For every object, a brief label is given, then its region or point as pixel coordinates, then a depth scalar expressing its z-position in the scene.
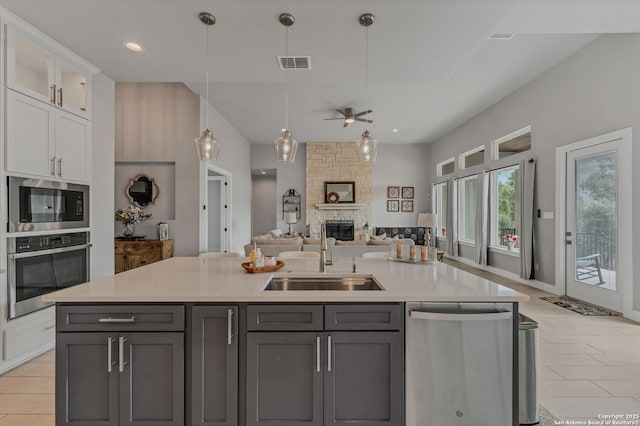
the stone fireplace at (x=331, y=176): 9.30
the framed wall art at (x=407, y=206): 9.59
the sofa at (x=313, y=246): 5.04
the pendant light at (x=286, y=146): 2.80
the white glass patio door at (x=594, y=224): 3.85
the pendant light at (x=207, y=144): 2.62
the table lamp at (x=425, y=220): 6.79
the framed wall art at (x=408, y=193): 9.60
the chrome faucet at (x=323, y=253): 2.24
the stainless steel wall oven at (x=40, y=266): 2.57
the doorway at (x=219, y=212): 7.23
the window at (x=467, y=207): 7.45
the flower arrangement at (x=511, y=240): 5.87
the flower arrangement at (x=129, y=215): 5.12
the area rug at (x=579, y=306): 3.80
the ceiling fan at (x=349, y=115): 6.06
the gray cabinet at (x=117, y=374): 1.60
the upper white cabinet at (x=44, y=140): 2.57
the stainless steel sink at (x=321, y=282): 2.13
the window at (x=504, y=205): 5.74
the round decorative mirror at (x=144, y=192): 5.46
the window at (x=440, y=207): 8.95
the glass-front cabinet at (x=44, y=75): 2.59
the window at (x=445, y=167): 8.37
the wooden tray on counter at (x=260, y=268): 2.20
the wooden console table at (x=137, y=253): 4.99
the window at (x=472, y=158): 6.97
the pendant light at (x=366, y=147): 2.98
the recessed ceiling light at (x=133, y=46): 2.96
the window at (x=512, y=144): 5.48
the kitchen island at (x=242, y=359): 1.60
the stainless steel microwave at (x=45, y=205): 2.58
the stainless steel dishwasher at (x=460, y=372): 1.59
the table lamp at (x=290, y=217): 8.94
